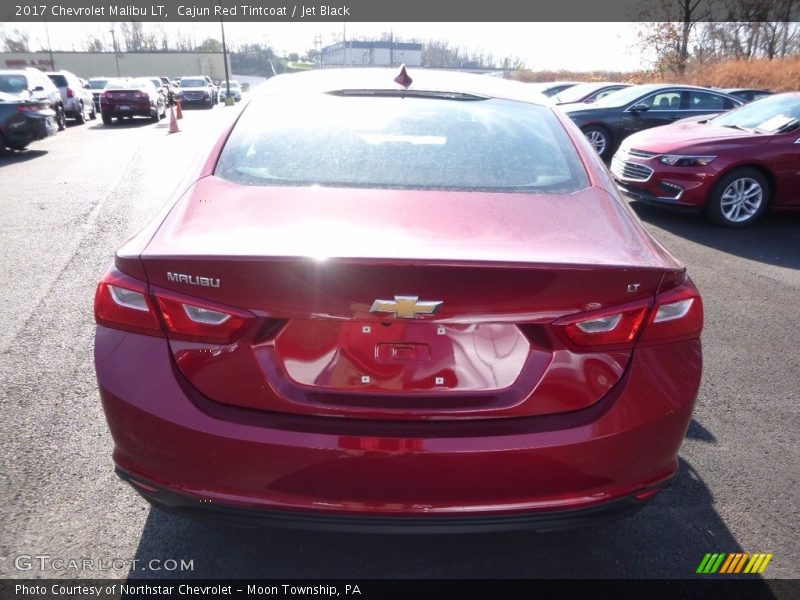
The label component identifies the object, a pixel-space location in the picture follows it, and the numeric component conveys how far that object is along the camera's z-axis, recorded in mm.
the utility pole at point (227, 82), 37356
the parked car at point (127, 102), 20797
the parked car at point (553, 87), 23228
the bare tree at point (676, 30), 33000
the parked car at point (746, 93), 16969
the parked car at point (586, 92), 17859
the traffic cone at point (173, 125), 18072
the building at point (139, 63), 76188
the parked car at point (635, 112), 12109
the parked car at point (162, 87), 30886
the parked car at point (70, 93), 20344
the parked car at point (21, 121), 11820
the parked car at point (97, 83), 32750
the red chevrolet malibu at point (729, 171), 7402
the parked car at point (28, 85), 13623
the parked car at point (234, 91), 48266
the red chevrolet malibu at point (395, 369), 1683
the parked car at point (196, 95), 34656
